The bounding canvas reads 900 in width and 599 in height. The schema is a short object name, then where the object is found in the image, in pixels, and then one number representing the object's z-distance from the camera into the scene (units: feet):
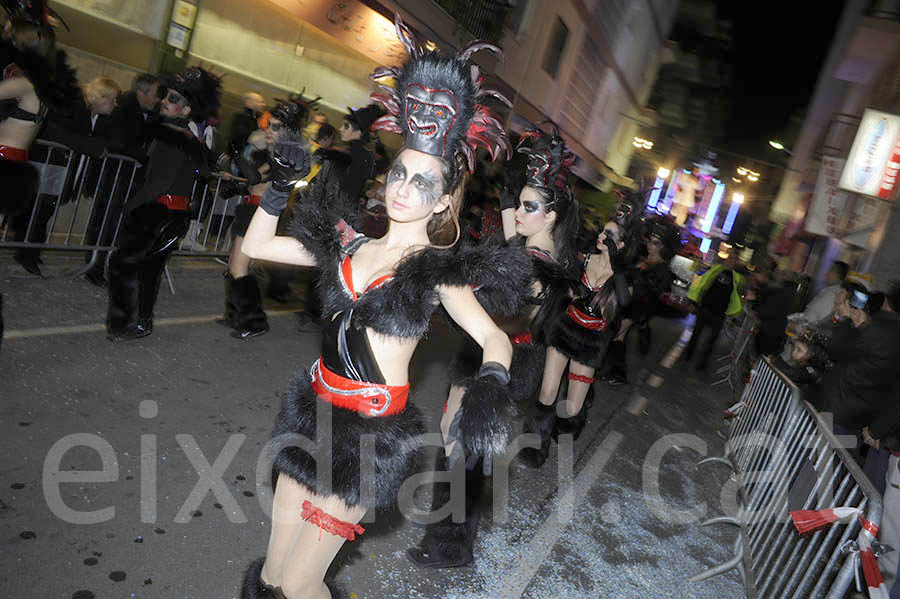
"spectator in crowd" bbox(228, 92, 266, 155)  27.94
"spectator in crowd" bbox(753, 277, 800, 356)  32.17
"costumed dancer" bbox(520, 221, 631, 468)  17.22
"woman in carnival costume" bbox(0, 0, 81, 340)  14.85
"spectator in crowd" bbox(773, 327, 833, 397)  22.54
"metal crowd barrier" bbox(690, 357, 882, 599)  11.16
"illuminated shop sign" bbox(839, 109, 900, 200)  39.14
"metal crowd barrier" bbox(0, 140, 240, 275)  20.71
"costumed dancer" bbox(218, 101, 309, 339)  19.81
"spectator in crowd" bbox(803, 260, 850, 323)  29.43
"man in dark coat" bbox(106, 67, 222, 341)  17.02
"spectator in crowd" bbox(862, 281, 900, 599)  16.44
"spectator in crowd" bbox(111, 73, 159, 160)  21.68
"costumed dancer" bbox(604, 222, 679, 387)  29.71
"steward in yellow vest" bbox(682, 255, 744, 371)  36.42
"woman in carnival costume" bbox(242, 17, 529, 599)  7.66
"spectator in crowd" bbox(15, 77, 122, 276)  20.44
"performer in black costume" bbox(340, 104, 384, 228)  22.45
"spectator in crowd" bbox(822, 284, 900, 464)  17.97
